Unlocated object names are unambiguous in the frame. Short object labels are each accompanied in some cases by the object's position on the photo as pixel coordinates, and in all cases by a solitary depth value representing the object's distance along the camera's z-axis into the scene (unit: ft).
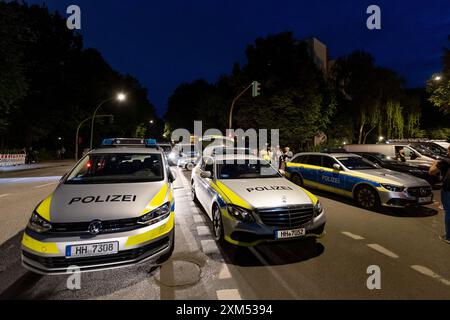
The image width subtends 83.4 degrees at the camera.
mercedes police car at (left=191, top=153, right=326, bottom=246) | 12.73
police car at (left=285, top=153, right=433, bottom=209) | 20.98
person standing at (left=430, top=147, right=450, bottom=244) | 14.94
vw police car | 9.50
